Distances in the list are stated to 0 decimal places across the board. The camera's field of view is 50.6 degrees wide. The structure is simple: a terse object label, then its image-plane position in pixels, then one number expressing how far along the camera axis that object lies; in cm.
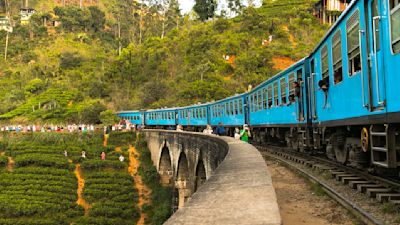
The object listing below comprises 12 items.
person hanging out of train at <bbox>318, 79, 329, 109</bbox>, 788
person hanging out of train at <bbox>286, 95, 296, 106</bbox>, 1123
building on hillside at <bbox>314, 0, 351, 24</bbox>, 5469
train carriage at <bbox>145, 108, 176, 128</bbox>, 3397
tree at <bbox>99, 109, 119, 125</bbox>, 4284
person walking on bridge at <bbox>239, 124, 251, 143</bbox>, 1397
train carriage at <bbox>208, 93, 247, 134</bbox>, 1967
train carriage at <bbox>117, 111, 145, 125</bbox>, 4262
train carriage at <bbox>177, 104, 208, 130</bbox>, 2717
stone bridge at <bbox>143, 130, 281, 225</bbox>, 294
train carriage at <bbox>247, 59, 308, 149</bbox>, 1065
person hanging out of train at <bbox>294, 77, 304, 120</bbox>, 1050
